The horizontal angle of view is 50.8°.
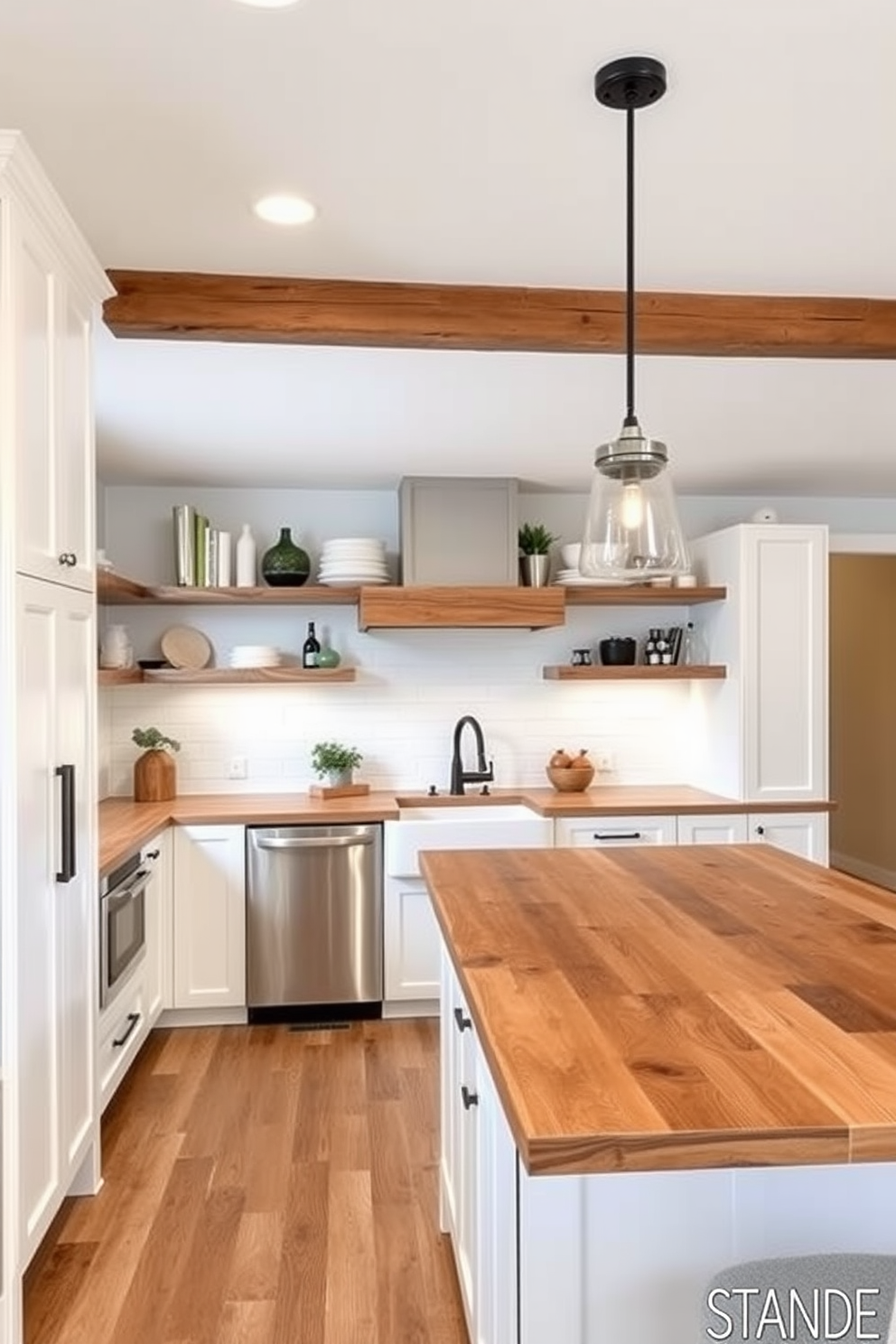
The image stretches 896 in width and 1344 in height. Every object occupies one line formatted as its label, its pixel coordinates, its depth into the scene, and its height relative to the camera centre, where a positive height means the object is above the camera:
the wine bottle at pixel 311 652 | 4.38 +0.07
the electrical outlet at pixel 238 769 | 4.47 -0.48
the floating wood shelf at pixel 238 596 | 4.14 +0.32
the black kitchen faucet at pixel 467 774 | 4.39 -0.49
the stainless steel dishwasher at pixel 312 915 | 3.84 -1.01
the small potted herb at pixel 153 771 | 4.22 -0.46
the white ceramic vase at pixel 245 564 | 4.27 +0.47
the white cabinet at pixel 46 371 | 1.90 +0.68
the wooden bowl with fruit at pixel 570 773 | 4.37 -0.50
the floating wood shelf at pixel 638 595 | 4.25 +0.32
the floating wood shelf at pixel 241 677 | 4.24 -0.04
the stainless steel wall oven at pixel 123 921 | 2.91 -0.84
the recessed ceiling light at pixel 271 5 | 1.45 +1.03
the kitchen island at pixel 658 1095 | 0.96 -0.48
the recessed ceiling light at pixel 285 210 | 2.07 +1.02
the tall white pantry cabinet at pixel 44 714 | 1.89 -0.10
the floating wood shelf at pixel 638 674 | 4.27 -0.04
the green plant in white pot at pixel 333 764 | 4.29 -0.44
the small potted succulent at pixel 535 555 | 4.34 +0.51
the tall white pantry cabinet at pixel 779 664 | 4.09 +0.00
